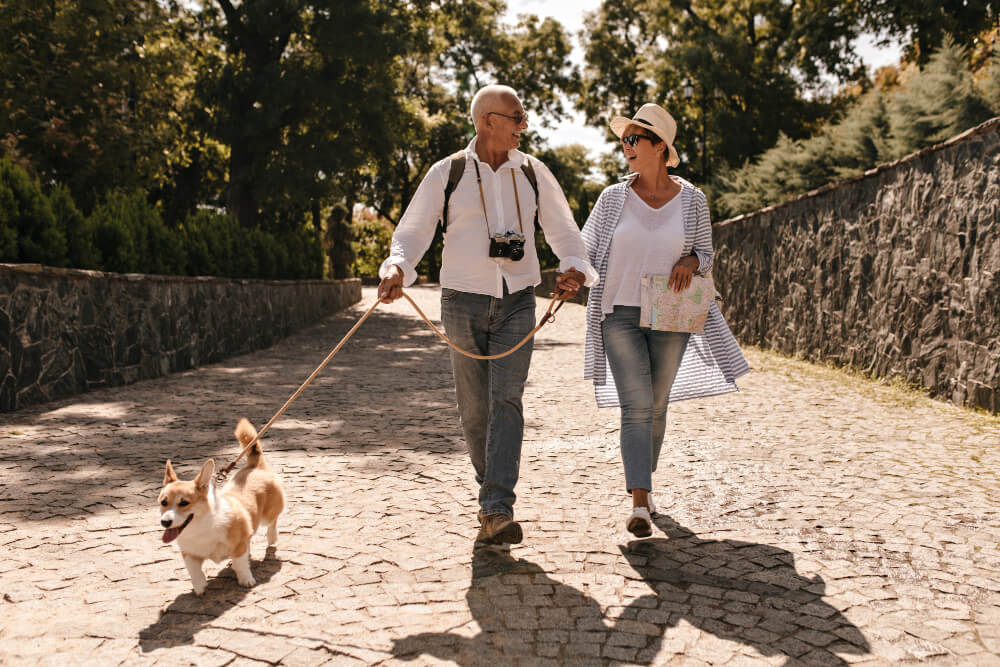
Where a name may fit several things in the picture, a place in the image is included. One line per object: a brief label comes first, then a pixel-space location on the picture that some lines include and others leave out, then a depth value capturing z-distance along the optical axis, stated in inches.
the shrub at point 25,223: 333.1
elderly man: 158.2
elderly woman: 169.3
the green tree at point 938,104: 408.5
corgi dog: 129.6
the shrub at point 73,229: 371.2
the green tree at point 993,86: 396.8
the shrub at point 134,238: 412.8
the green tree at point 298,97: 776.3
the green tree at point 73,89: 569.3
